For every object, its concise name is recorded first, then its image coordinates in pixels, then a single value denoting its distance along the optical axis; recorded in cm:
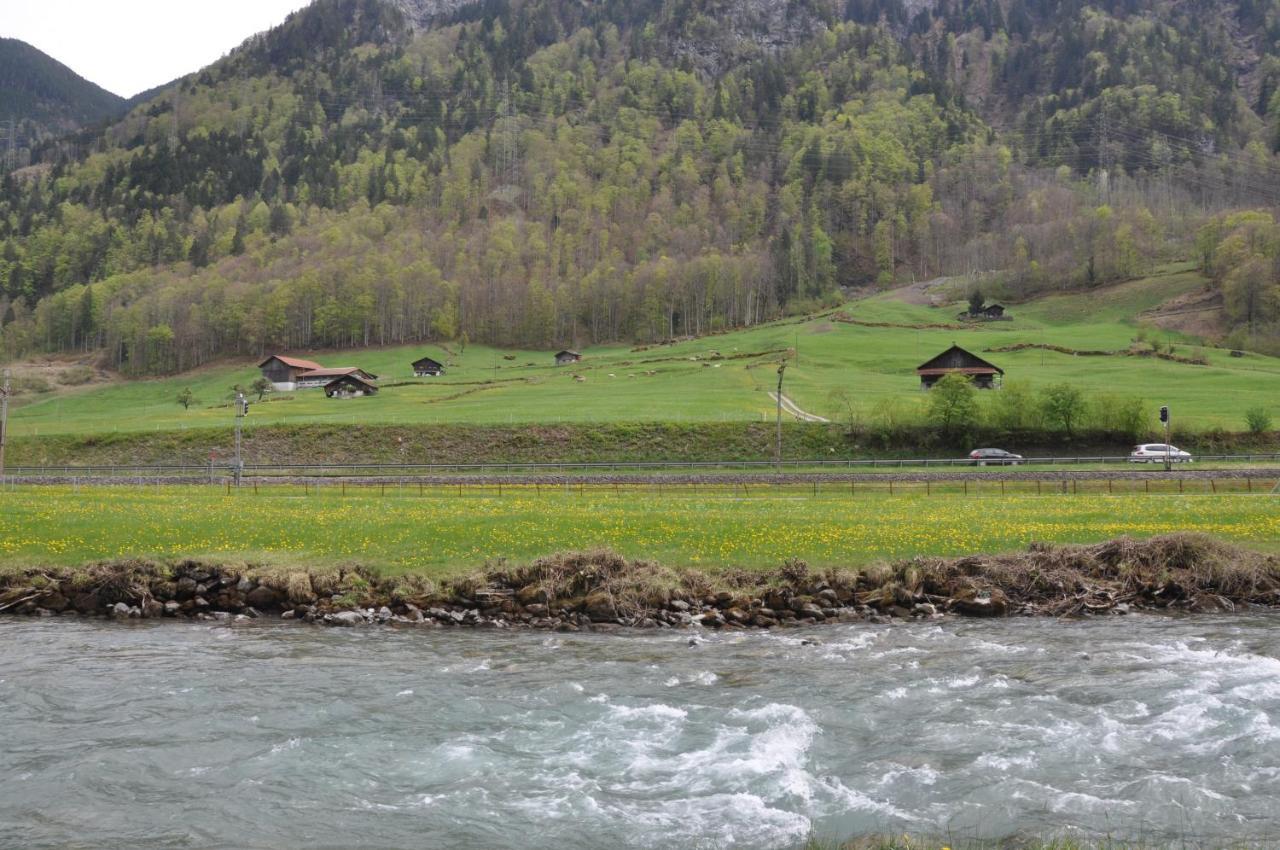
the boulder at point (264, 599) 2671
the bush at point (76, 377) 15925
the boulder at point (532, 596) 2588
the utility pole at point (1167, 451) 5950
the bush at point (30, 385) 14694
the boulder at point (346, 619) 2514
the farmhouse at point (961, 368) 11231
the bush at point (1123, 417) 8075
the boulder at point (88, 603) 2667
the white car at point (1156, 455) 7031
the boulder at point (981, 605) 2586
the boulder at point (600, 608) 2523
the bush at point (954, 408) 8319
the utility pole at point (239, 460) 5903
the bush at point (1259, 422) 7688
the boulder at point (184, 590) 2720
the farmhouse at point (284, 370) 14212
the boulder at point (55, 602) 2675
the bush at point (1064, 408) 8212
